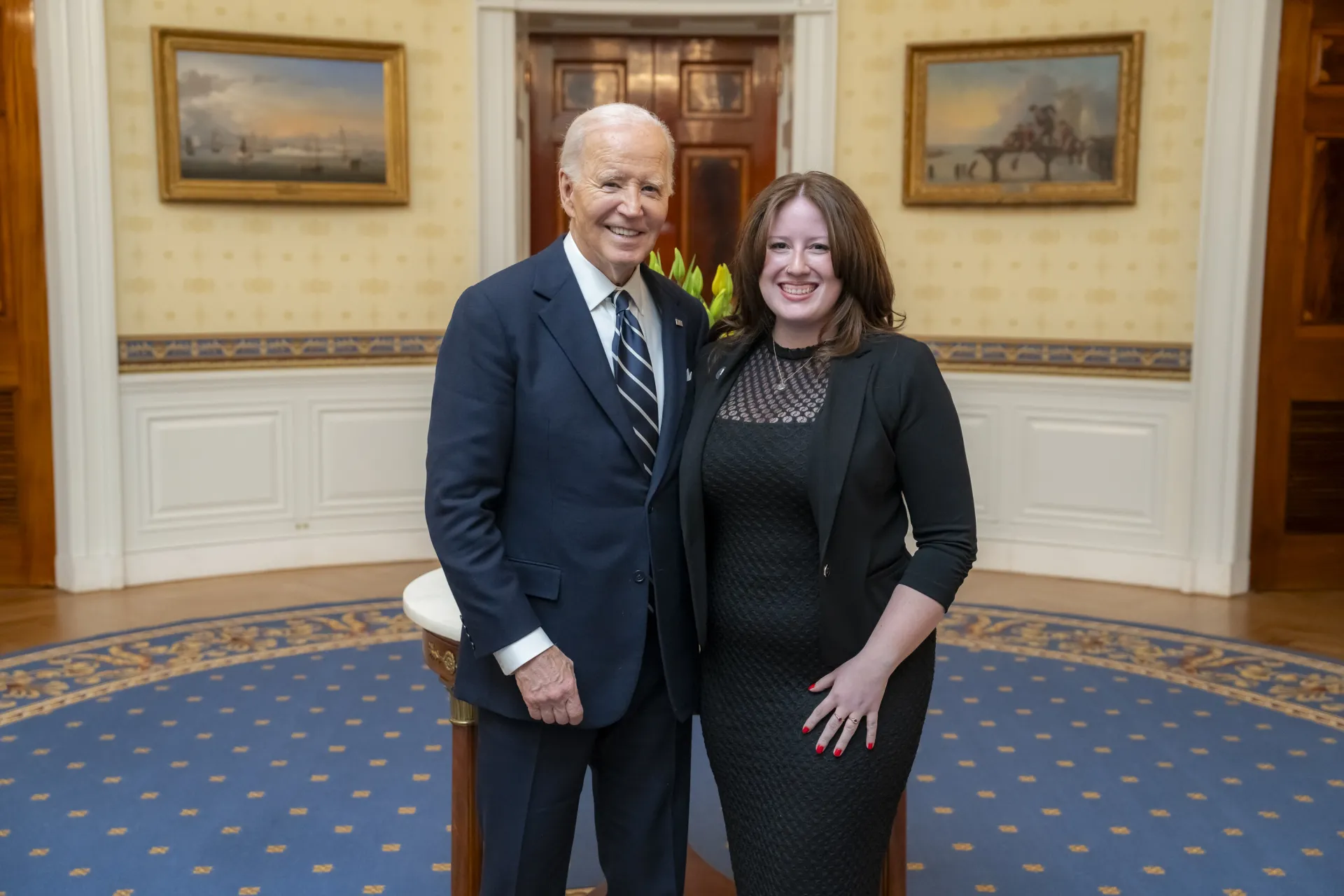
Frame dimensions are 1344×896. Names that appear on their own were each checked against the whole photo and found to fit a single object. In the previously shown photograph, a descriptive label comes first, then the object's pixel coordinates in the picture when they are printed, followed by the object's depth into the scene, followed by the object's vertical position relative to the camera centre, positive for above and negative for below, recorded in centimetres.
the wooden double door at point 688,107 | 676 +83
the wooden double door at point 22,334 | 587 -29
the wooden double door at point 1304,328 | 602 -21
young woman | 212 -42
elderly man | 212 -37
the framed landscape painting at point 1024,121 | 619 +73
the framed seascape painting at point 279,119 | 609 +69
